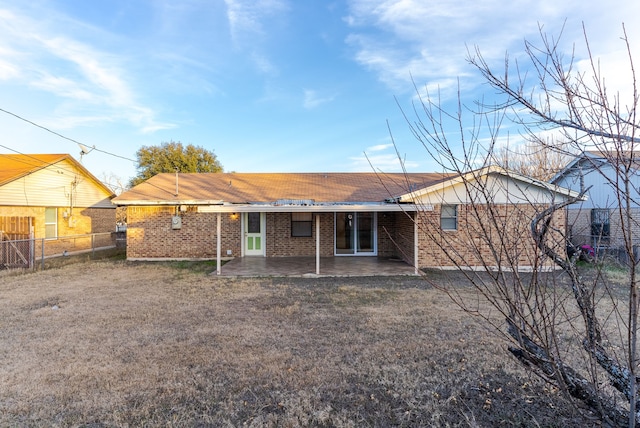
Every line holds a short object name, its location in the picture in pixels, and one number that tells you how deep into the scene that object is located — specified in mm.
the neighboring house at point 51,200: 12648
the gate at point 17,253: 10641
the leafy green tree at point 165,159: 25547
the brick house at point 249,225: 13023
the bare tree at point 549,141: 1733
